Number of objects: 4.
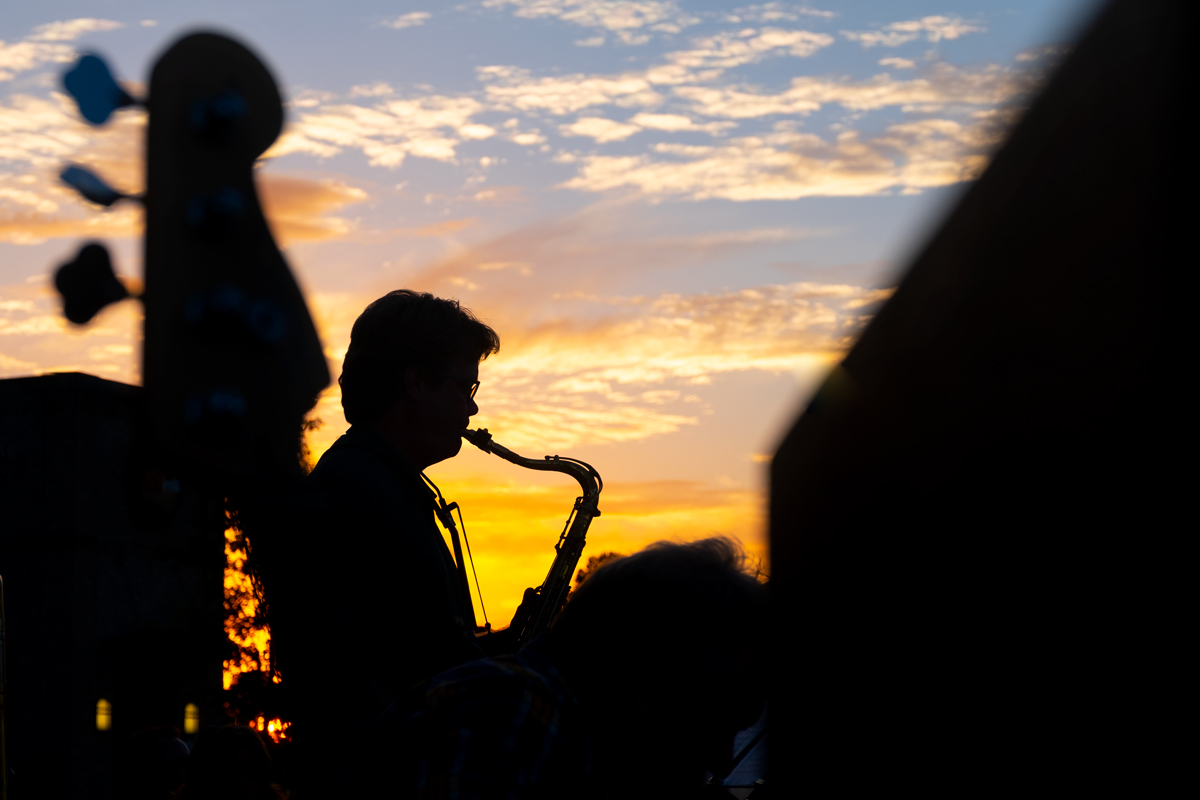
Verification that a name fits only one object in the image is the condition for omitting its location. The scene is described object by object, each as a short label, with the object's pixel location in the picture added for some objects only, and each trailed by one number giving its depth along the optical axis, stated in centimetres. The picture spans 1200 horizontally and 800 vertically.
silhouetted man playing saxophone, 264
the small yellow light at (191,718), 2677
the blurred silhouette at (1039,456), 121
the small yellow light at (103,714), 2508
